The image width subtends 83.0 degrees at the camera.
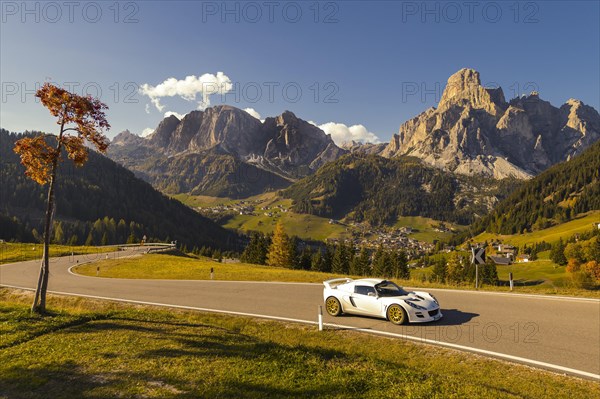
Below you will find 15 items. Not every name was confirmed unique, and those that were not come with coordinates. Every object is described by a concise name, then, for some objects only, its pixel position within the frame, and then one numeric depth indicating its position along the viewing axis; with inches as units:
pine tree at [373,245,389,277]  3139.8
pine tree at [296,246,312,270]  3189.0
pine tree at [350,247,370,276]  3171.8
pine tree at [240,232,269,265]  3275.1
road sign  848.7
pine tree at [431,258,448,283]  4163.6
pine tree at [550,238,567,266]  4928.6
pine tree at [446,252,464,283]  3818.4
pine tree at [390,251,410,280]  3034.0
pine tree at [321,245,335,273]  3186.5
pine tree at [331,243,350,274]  3189.0
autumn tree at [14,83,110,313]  604.7
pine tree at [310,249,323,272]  3166.8
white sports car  551.8
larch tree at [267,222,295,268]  2861.7
